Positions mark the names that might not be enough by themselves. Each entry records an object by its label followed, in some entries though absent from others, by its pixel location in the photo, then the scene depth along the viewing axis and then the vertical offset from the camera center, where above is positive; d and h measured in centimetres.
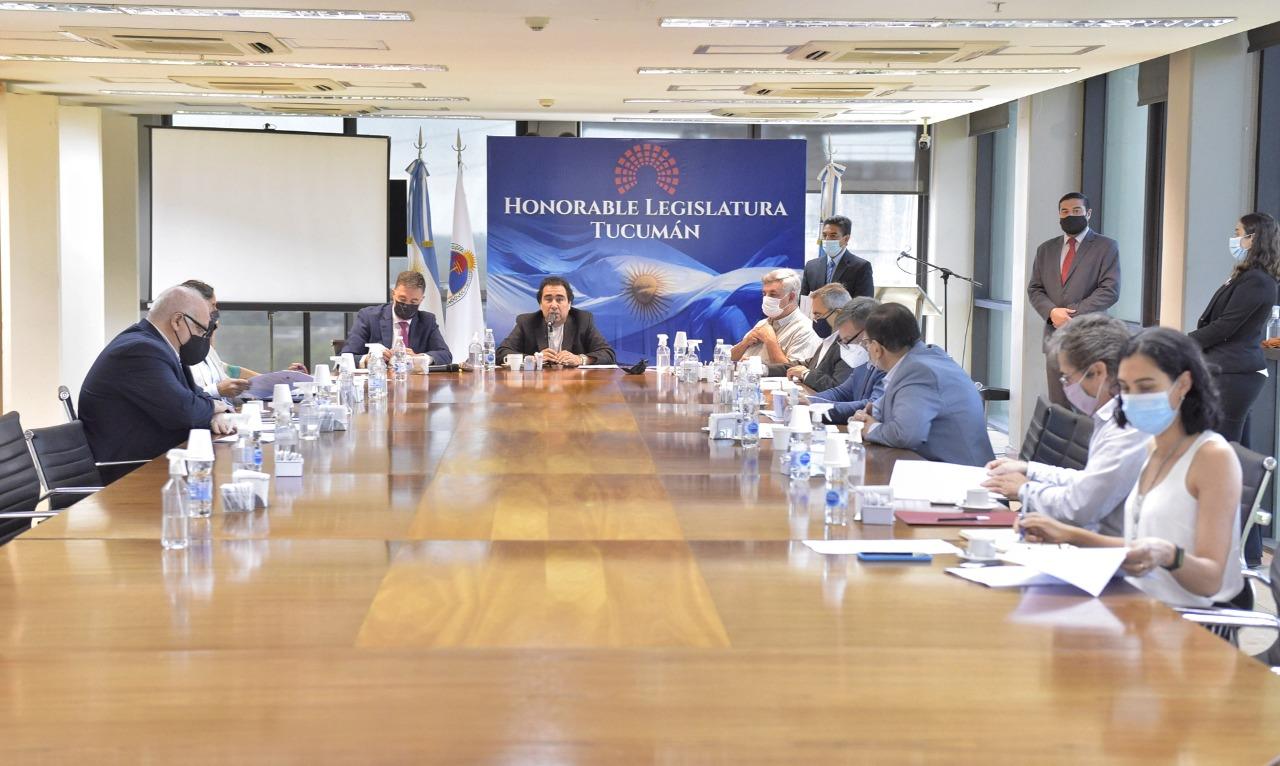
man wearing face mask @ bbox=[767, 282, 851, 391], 723 -43
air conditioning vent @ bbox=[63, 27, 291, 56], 778 +138
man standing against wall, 847 +7
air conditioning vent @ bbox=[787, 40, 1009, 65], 808 +139
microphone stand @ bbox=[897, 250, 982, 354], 1217 -33
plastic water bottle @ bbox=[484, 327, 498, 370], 829 -44
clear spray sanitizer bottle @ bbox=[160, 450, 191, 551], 309 -54
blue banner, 1149 +44
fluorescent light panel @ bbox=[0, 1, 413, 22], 699 +137
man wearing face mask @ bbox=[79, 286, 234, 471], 552 -51
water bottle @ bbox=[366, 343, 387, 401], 648 -48
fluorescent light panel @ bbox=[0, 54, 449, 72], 898 +142
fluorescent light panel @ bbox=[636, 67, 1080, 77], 917 +143
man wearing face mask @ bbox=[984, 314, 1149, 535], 362 -46
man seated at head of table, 863 -33
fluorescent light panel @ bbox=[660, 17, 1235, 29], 724 +138
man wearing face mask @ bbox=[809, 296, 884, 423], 622 -44
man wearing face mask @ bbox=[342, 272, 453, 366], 868 -30
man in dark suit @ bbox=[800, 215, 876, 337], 958 +11
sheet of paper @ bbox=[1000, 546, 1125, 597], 277 -59
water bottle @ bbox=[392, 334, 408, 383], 767 -47
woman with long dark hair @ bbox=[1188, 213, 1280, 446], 652 -17
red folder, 346 -60
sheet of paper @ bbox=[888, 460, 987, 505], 381 -58
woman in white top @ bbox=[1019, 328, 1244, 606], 303 -46
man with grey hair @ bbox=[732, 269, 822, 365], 840 -28
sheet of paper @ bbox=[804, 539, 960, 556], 314 -61
